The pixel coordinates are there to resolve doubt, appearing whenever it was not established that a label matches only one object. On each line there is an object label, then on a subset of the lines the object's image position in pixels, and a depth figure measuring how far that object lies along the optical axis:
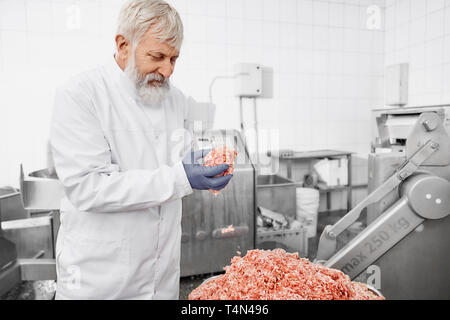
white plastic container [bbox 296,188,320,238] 3.60
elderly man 1.09
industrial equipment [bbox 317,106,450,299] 1.54
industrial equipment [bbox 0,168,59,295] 2.00
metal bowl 1.00
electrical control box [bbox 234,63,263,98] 3.20
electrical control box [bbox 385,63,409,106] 3.66
